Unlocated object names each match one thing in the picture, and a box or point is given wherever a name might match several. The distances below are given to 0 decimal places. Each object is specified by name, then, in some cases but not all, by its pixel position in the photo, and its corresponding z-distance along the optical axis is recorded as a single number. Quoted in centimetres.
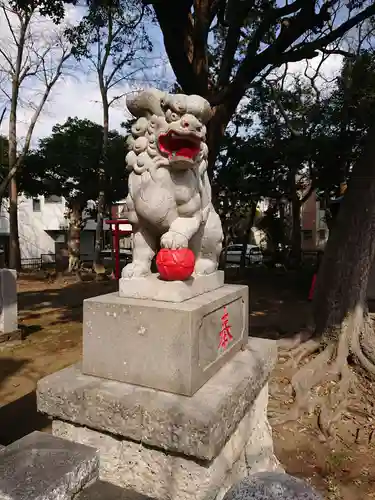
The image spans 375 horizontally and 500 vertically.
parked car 2118
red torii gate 942
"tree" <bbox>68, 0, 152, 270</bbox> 1390
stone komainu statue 201
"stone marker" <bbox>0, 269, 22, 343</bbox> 616
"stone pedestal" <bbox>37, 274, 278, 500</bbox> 176
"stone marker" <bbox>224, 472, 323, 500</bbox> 135
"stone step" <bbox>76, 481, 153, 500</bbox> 160
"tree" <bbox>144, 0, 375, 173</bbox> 594
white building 2566
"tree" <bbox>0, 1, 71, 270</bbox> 1342
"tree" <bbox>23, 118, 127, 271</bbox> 1507
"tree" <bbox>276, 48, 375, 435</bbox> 455
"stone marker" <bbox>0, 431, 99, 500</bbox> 138
